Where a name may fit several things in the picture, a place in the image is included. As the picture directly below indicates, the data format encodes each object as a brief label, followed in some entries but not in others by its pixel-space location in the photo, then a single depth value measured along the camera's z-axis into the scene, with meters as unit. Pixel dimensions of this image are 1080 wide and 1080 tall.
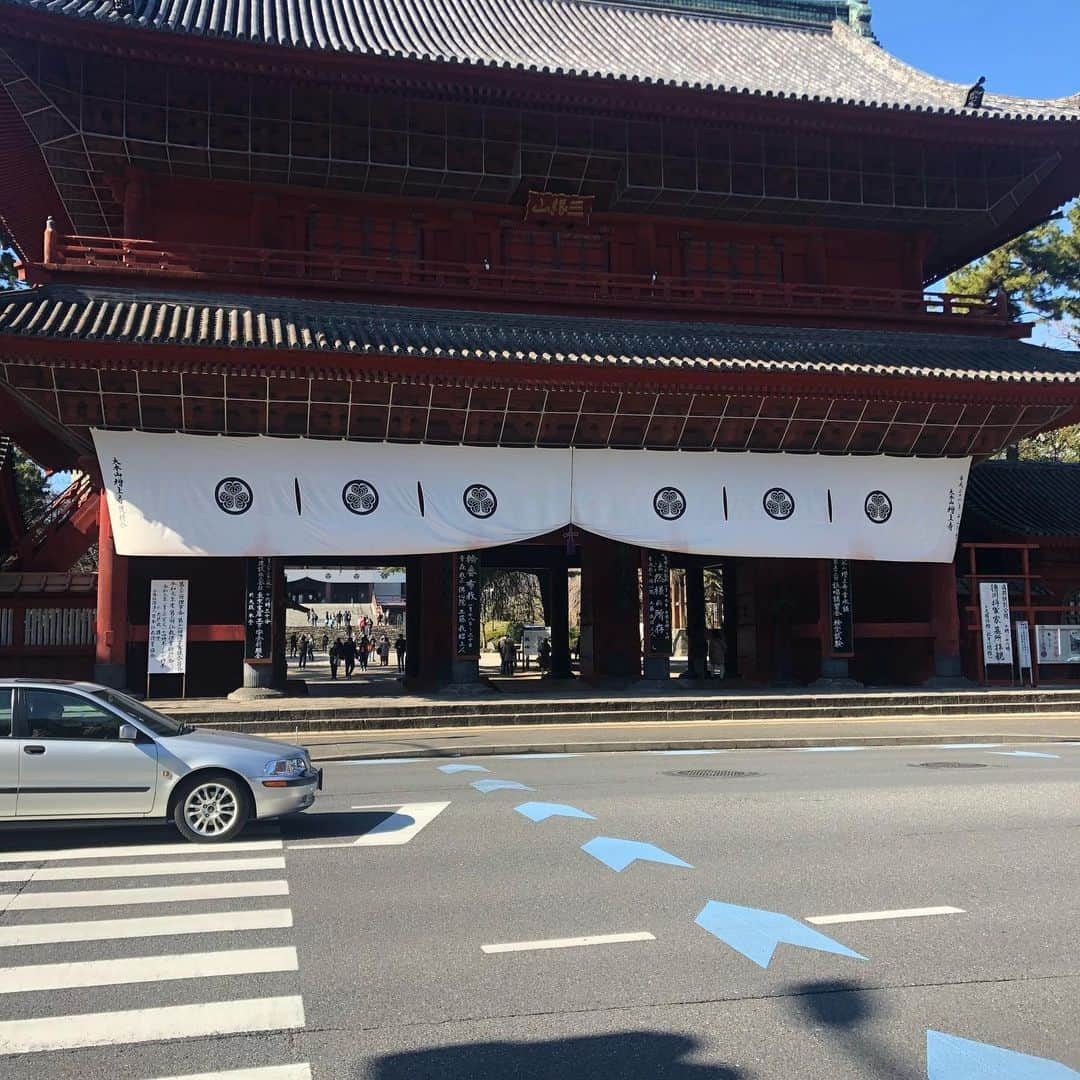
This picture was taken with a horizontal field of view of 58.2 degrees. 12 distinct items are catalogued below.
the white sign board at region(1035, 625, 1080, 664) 21.58
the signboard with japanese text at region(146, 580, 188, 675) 18.02
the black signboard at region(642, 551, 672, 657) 21.03
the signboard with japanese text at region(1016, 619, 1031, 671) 21.47
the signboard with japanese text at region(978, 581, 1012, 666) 21.25
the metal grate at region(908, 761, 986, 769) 12.69
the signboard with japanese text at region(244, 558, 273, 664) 18.47
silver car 7.93
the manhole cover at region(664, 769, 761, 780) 11.87
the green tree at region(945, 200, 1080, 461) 37.97
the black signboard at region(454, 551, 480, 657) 19.66
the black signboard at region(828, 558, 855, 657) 21.03
